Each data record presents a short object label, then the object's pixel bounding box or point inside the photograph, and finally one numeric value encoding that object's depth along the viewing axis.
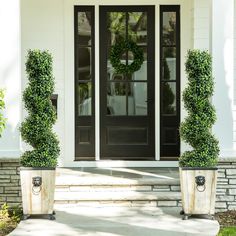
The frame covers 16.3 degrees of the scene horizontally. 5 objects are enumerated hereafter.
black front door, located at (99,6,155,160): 12.84
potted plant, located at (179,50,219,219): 9.69
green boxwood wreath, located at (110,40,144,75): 12.78
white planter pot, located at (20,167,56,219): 9.63
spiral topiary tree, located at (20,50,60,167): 9.66
